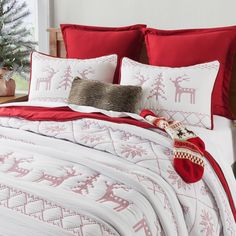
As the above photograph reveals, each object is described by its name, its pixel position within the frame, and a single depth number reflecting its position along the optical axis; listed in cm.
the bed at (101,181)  137
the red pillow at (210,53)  264
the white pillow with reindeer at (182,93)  243
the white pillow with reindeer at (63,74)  278
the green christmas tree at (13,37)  352
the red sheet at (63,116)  201
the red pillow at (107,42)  297
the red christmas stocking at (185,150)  180
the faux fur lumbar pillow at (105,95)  247
